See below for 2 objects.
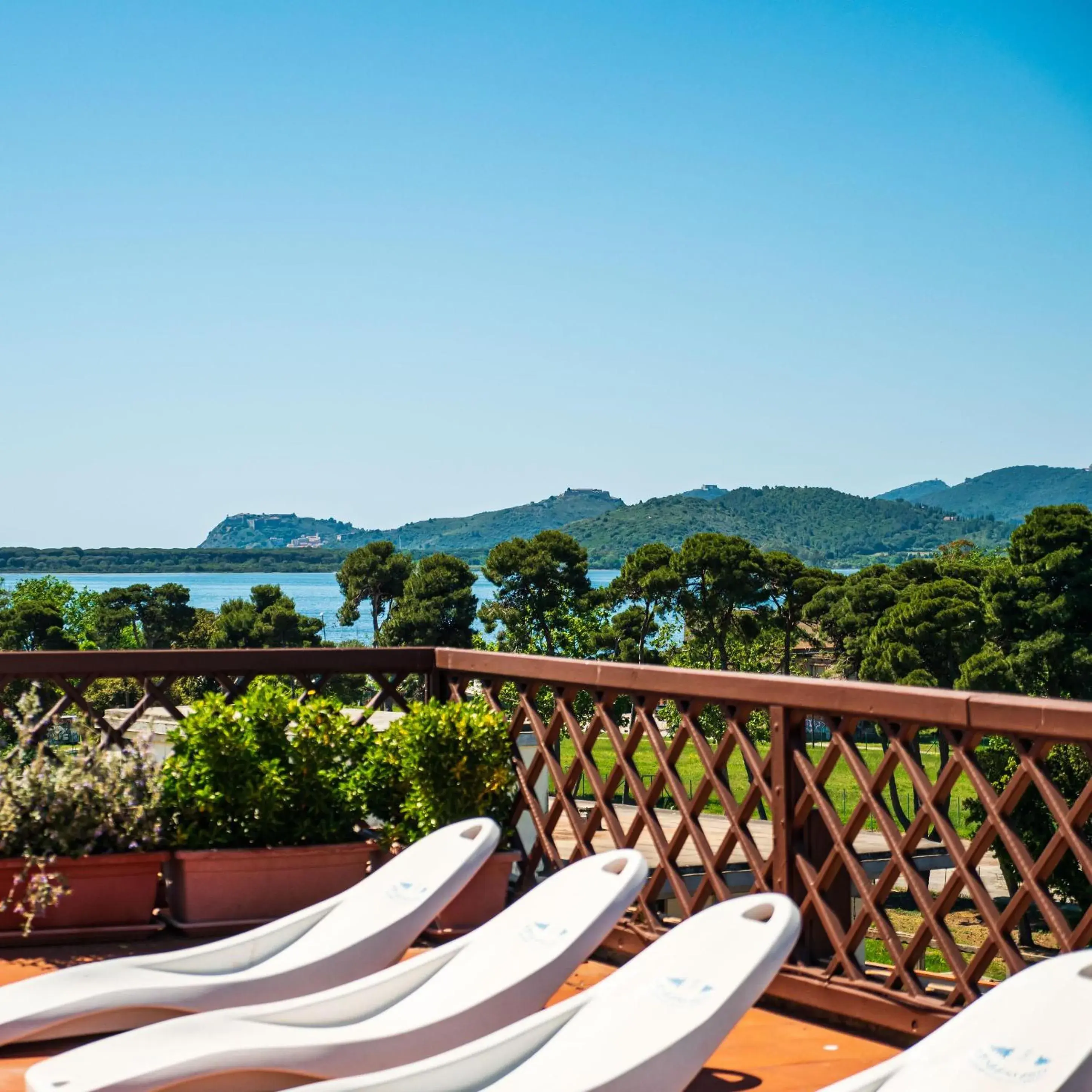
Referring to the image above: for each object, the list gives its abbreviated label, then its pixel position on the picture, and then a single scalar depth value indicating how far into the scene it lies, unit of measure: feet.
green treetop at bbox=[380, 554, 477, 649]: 165.89
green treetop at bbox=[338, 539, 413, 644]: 181.47
